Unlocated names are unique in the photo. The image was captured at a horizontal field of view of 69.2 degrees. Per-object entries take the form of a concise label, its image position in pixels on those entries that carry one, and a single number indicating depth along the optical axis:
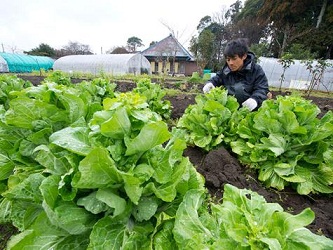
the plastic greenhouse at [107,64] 31.48
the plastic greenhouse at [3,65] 31.86
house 43.76
